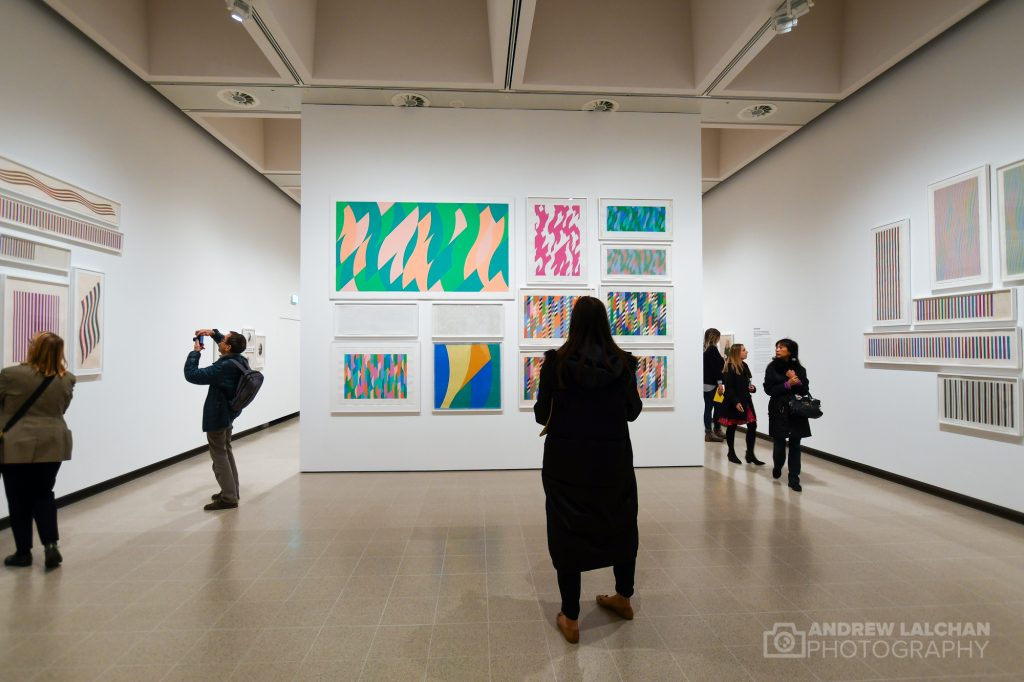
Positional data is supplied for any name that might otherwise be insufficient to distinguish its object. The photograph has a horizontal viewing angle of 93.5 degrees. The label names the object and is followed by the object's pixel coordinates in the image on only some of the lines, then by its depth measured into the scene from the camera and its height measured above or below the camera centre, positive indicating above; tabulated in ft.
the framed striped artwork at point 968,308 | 14.57 +1.13
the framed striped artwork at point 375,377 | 20.16 -1.38
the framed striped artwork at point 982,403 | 14.34 -1.92
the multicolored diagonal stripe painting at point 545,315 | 20.65 +1.23
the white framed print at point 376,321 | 20.17 +0.98
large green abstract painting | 20.30 +4.10
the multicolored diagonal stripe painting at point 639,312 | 20.88 +1.36
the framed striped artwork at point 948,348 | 14.55 -0.20
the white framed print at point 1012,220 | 14.21 +3.66
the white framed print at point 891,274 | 18.10 +2.68
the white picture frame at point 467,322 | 20.39 +0.93
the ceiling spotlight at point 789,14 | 14.80 +10.37
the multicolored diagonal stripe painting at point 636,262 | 20.97 +3.56
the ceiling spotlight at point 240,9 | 14.44 +10.21
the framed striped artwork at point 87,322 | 15.94 +0.79
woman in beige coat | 10.75 -2.19
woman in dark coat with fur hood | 17.67 -1.86
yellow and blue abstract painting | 20.43 -1.41
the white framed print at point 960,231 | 15.23 +3.73
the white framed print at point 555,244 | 20.77 +4.31
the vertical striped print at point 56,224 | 13.82 +3.86
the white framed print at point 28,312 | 13.61 +1.00
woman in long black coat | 8.07 -1.79
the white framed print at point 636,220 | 20.99 +5.43
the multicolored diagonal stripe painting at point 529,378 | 20.57 -1.47
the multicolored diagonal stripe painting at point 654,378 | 20.93 -1.50
